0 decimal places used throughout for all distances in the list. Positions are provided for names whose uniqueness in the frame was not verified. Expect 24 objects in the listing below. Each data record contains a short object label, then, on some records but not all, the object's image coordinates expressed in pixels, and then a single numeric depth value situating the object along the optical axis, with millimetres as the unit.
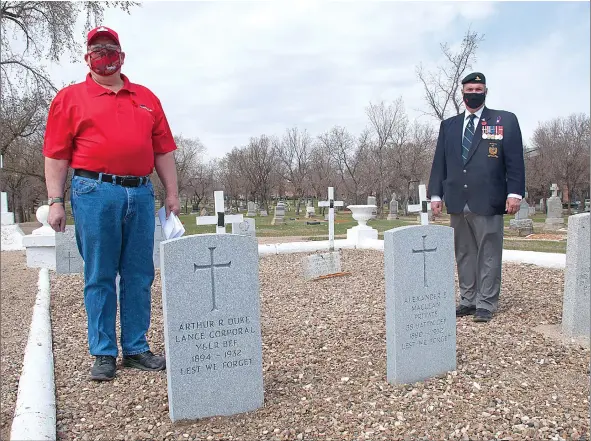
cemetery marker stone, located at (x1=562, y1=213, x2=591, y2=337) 4027
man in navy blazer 4590
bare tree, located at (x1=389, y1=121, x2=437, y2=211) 35688
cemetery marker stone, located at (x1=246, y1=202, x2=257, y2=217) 34625
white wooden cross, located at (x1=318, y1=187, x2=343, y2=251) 10271
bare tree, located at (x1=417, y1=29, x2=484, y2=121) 26069
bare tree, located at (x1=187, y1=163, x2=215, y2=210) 47656
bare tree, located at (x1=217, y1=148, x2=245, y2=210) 41438
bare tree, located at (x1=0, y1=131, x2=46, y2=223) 19062
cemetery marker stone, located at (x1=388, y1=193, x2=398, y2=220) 31278
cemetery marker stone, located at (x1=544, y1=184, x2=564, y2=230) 19973
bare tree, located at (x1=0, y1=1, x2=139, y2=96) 11828
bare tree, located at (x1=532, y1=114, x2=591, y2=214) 35250
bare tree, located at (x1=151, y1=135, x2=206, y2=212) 43631
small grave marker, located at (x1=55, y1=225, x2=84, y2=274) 7758
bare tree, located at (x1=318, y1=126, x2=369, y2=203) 41438
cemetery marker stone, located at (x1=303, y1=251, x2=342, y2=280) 7121
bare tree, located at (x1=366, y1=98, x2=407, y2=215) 35772
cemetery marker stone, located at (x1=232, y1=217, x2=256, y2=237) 9078
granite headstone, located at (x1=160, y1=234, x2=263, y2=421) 2668
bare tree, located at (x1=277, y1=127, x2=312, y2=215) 44969
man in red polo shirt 3107
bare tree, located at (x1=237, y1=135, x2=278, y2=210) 36812
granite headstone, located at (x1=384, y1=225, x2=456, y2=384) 3154
